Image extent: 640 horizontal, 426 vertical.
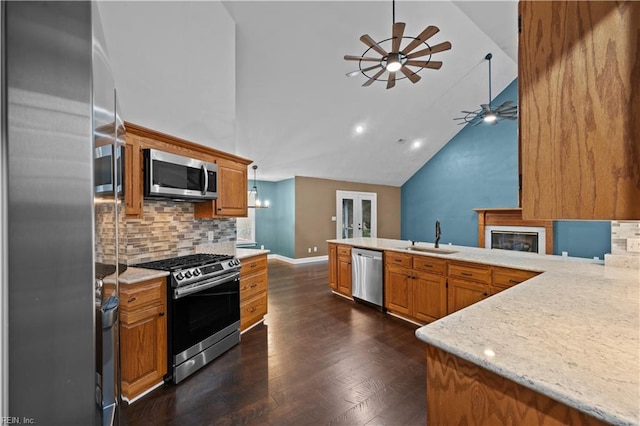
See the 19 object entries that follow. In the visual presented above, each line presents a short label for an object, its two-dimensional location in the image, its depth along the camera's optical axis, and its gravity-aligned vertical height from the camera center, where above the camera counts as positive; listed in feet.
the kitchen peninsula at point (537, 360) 2.41 -1.54
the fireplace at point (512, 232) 19.12 -1.51
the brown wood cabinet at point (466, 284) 8.88 -2.41
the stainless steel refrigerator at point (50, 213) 1.20 +0.00
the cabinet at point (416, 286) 10.04 -2.91
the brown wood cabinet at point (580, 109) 2.22 +0.91
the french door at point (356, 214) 26.40 -0.17
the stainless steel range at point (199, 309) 7.12 -2.77
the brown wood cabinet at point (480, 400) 2.56 -1.97
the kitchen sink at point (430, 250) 11.05 -1.58
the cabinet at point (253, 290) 9.86 -2.94
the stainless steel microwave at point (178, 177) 7.47 +1.07
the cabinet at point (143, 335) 6.21 -2.92
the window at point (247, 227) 25.25 -1.31
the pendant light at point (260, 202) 22.72 +0.99
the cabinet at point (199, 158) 7.20 +1.38
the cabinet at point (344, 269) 13.67 -2.91
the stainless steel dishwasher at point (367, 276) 12.14 -2.92
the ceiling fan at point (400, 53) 8.63 +5.50
